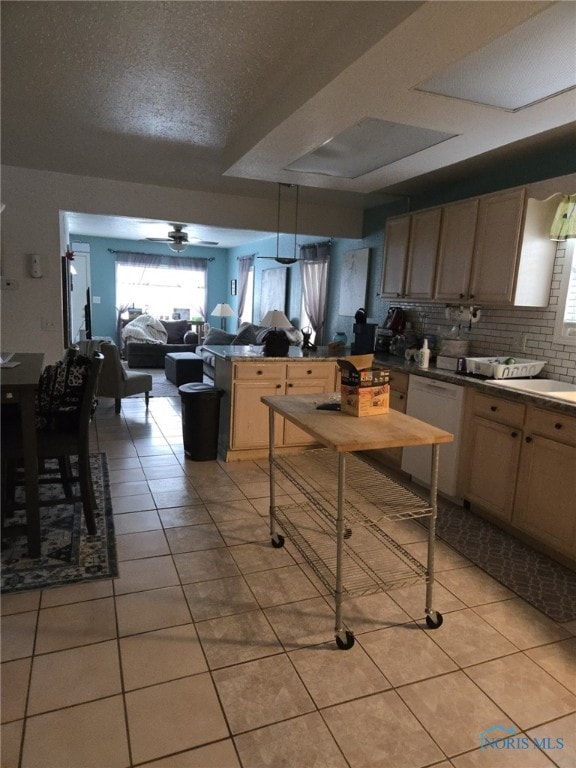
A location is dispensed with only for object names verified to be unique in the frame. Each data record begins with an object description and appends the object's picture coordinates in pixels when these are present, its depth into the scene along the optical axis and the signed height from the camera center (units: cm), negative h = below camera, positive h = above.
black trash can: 400 -95
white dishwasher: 327 -72
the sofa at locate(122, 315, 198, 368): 870 -72
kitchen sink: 288 -40
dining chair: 247 -77
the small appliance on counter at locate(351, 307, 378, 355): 438 -24
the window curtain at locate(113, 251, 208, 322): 1022 +86
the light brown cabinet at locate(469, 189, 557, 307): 314 +47
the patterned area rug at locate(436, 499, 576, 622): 232 -131
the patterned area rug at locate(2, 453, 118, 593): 231 -133
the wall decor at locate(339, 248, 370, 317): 552 +36
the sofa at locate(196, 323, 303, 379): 703 -53
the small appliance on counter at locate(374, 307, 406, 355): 467 -16
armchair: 522 -89
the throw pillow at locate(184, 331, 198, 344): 956 -68
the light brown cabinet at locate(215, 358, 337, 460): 397 -71
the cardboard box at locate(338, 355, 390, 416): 217 -34
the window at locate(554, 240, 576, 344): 314 +15
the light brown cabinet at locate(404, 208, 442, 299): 390 +51
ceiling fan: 624 +85
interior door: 969 +30
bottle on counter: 373 -31
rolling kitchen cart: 192 -118
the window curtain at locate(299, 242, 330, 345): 651 +39
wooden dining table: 224 -64
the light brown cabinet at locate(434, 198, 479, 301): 353 +49
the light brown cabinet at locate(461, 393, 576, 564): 254 -86
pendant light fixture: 478 +108
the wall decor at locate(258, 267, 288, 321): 801 +30
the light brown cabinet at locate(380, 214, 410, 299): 428 +51
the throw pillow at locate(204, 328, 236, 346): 857 -58
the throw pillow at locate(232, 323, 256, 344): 804 -50
